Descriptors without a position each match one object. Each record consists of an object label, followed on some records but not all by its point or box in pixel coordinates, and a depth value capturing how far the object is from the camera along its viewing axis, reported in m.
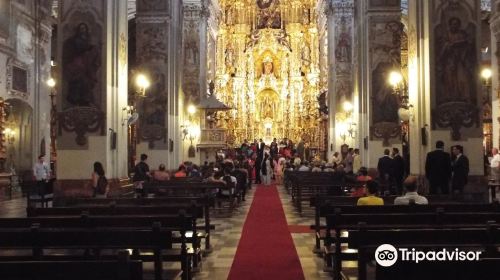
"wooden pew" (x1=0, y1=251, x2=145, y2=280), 3.68
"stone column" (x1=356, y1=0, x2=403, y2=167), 21.95
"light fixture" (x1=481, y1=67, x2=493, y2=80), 26.78
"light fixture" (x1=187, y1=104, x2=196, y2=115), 28.77
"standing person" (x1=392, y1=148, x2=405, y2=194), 17.70
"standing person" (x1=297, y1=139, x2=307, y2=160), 39.72
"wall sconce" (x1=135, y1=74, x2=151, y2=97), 18.86
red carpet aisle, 8.61
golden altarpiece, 48.07
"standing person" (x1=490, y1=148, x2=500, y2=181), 18.40
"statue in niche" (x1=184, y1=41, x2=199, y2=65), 30.38
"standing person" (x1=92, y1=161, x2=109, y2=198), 13.74
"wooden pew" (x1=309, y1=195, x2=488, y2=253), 10.62
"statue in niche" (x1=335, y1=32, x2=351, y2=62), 31.50
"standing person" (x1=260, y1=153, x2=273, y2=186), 32.90
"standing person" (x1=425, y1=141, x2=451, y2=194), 13.22
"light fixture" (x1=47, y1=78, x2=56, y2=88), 26.25
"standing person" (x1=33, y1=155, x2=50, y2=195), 19.58
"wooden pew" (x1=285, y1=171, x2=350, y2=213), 17.23
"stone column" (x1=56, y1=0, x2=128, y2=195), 15.05
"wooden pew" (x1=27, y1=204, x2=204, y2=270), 8.83
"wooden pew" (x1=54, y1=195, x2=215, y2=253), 10.59
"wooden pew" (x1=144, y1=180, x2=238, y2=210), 15.63
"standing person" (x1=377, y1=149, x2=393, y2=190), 17.64
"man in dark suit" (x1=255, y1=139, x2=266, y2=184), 33.20
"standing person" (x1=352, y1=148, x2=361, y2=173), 21.89
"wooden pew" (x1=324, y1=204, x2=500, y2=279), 7.45
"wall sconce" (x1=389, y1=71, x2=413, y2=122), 19.36
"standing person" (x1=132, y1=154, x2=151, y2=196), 17.83
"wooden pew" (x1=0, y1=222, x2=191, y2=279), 5.82
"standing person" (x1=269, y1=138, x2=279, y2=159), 39.33
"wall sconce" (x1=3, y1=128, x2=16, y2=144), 22.84
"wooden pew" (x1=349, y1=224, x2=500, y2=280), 3.81
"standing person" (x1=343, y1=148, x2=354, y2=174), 23.14
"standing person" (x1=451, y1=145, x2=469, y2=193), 13.46
